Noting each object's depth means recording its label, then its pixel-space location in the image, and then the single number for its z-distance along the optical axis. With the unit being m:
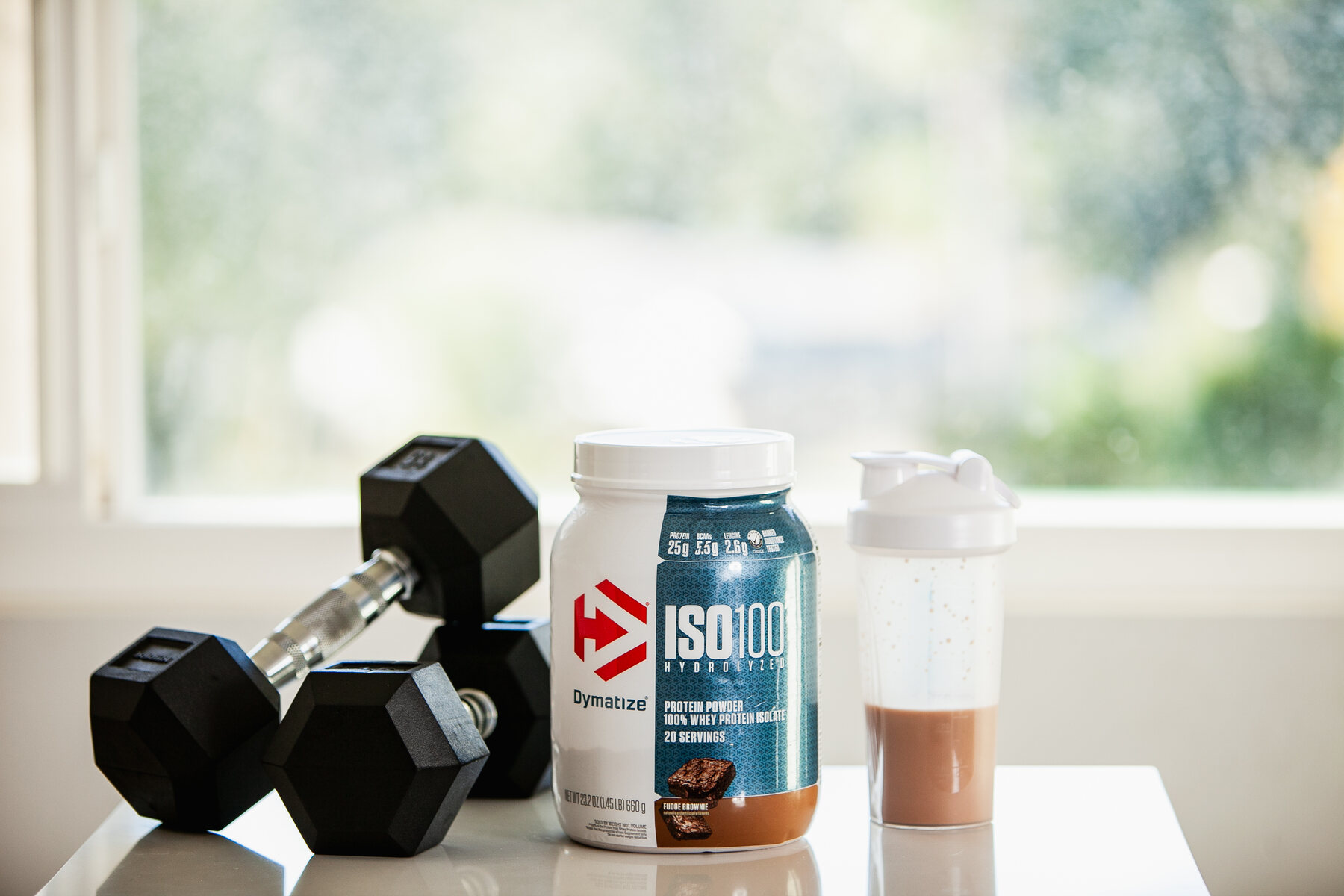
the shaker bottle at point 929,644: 1.90
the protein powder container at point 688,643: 1.84
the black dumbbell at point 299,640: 1.91
